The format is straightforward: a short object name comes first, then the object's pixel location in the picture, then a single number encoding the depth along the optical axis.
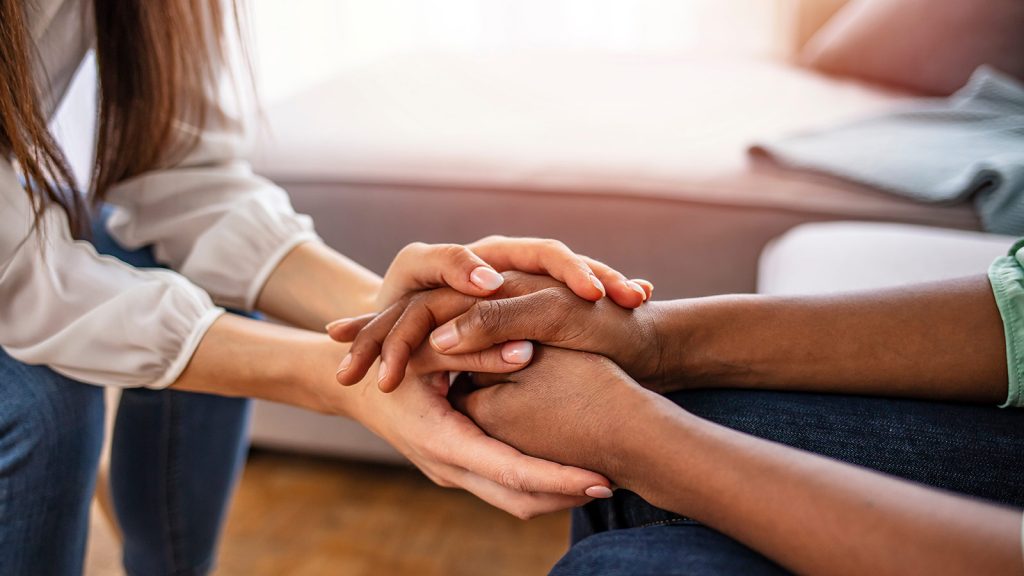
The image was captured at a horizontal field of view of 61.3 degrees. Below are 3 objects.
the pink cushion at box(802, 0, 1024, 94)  1.54
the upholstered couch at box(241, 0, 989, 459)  1.15
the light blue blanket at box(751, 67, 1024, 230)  1.04
